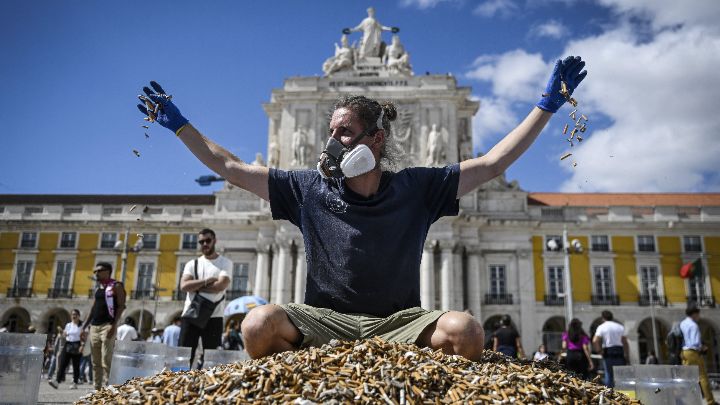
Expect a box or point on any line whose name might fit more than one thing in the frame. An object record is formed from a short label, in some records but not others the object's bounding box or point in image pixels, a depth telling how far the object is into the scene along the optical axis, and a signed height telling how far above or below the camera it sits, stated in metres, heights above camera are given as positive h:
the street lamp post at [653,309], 30.84 +1.32
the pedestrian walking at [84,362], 15.33 -1.16
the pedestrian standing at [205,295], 6.23 +0.29
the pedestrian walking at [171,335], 11.82 -0.27
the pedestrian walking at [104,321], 7.64 -0.02
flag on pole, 31.20 +3.49
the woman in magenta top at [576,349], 9.96 -0.29
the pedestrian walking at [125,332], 13.02 -0.26
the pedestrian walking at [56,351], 15.45 -1.03
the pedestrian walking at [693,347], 8.67 -0.18
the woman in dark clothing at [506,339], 10.47 -0.16
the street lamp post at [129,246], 30.42 +3.88
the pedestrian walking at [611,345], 9.72 -0.20
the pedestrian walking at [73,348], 11.62 -0.58
